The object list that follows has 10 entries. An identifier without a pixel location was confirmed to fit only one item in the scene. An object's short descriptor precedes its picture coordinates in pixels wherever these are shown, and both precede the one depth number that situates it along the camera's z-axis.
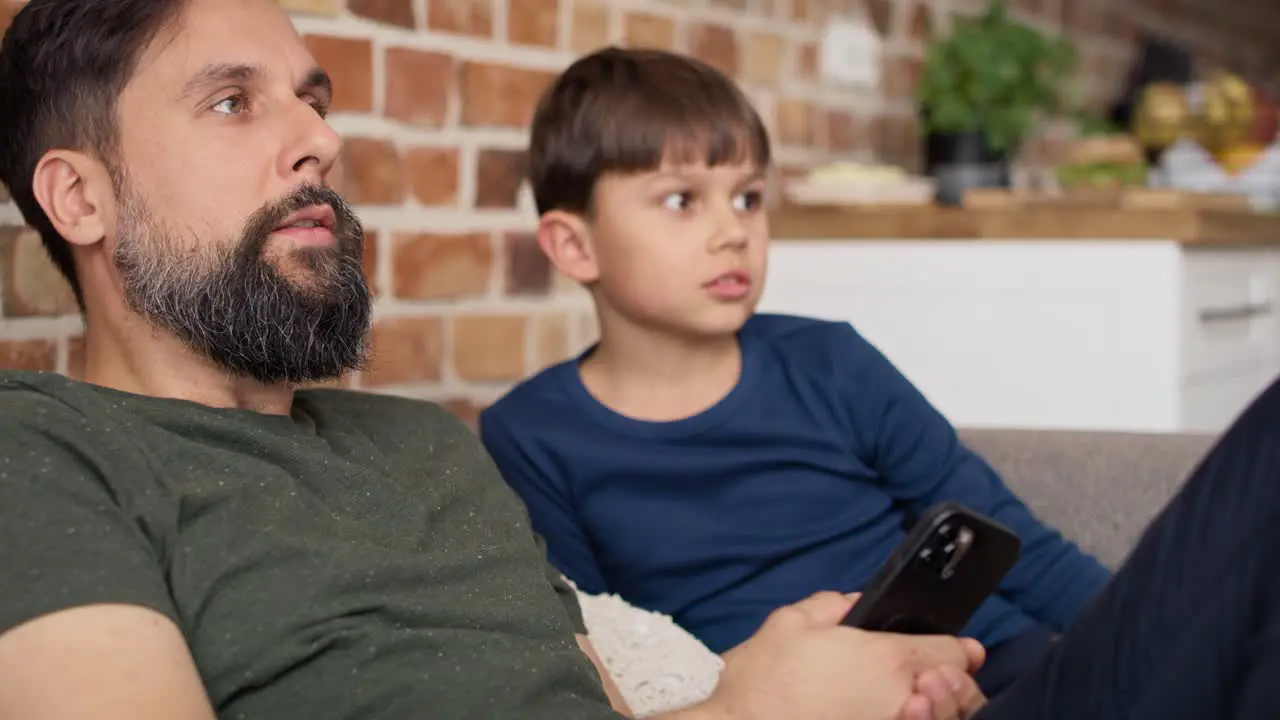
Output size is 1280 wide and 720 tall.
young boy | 1.54
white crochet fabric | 1.31
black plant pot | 2.77
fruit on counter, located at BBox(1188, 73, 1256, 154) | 3.14
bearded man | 0.89
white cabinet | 2.19
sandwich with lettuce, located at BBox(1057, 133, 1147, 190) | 2.74
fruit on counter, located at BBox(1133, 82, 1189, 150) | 3.19
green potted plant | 2.76
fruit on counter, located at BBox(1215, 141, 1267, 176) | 3.08
